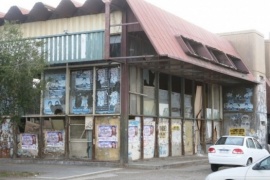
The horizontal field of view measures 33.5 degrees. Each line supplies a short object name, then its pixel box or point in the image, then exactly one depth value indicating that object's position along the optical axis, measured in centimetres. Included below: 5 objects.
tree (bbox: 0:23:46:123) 1581
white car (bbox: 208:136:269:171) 1700
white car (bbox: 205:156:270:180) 986
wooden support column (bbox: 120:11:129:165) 2012
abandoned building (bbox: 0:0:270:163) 2041
